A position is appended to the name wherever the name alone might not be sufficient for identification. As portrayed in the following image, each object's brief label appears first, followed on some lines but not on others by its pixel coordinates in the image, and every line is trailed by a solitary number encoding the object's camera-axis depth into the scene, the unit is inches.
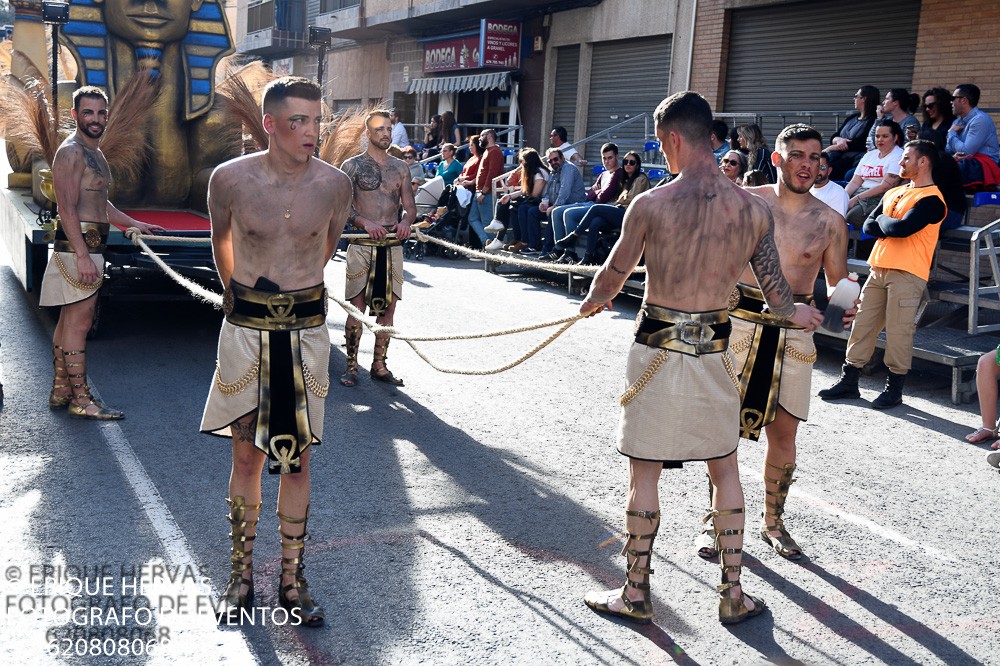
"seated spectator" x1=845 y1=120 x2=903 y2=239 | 374.3
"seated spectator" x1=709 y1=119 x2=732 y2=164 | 456.8
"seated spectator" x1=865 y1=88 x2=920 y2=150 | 397.1
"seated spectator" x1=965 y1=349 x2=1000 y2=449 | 258.5
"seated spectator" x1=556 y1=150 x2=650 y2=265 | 483.5
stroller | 643.5
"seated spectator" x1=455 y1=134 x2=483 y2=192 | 654.8
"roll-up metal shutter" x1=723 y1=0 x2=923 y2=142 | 530.6
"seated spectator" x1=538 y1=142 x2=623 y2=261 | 505.7
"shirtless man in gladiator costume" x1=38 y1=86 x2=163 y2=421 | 237.6
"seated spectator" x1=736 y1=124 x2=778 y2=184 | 410.3
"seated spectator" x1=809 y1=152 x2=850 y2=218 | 335.3
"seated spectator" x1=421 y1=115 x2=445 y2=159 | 850.1
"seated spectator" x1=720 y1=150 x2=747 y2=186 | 381.4
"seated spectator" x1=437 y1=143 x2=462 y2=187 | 693.3
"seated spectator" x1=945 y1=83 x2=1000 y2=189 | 371.6
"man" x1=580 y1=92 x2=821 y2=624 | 144.6
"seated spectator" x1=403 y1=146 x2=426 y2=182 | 727.7
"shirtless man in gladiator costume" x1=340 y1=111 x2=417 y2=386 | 298.0
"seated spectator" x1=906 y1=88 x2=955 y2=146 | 382.9
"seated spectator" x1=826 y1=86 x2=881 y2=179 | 421.7
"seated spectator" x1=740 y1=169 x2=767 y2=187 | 264.5
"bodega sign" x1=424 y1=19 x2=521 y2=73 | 859.4
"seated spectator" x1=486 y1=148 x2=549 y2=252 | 561.9
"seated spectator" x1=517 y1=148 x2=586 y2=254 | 538.0
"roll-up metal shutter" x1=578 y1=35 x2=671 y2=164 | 714.2
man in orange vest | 295.4
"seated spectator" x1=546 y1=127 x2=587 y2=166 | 622.8
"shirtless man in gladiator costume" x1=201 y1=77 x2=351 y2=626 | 142.8
